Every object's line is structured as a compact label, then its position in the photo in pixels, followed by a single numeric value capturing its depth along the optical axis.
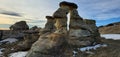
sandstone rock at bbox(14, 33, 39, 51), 11.39
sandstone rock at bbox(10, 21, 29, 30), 23.59
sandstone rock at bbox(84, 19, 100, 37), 10.56
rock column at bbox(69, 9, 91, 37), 10.29
